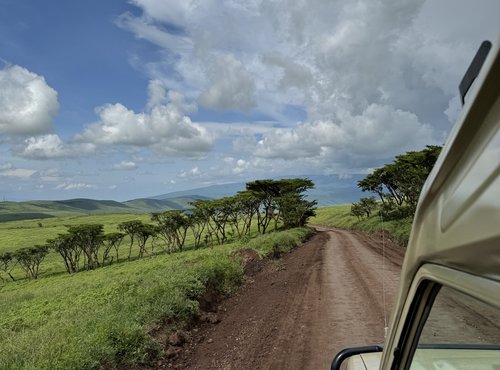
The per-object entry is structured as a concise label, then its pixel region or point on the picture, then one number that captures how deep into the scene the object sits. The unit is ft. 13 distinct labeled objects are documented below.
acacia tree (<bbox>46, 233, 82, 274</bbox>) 188.77
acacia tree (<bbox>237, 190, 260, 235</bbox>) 164.86
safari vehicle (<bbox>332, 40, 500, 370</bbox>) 3.23
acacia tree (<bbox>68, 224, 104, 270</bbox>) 189.26
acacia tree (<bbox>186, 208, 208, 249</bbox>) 184.34
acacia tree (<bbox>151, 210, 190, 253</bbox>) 193.06
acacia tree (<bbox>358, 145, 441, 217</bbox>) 105.14
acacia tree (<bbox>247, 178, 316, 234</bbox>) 155.63
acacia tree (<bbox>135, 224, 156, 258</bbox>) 201.87
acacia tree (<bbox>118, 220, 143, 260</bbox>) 200.24
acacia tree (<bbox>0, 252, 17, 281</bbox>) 195.52
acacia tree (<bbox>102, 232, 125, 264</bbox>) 202.39
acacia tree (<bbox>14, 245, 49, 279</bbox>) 189.06
